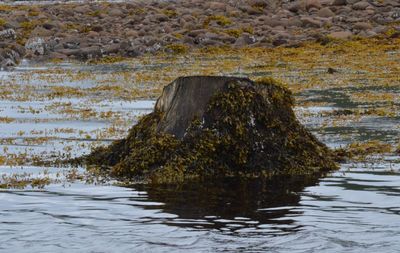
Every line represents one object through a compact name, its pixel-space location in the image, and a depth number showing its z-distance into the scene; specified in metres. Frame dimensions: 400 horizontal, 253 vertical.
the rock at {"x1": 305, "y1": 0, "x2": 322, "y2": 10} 40.97
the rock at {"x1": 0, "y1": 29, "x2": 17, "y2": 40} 36.78
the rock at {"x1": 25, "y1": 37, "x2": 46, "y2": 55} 34.34
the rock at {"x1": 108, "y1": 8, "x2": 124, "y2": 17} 42.69
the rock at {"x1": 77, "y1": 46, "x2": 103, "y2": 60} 33.31
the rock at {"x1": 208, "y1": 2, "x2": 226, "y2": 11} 42.97
